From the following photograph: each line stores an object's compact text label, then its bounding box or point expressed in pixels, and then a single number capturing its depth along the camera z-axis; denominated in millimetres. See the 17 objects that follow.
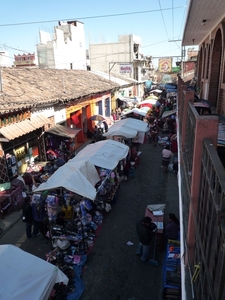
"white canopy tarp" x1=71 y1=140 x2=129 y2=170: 9218
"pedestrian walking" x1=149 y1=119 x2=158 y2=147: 18473
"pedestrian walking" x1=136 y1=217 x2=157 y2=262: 6707
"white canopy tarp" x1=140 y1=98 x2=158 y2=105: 26625
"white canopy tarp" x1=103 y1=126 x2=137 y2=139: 13492
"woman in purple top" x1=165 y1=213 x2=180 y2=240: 7125
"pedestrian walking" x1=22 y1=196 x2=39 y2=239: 7905
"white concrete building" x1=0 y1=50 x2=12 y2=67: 27569
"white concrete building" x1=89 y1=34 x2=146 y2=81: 39844
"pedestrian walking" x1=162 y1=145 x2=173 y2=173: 12924
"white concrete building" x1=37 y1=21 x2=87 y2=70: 31312
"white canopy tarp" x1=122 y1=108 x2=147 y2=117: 20681
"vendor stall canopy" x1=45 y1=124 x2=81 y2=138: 12980
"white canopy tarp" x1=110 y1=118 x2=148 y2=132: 14852
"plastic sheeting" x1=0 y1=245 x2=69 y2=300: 4125
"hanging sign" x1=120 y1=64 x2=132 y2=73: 30469
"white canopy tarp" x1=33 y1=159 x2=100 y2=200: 7398
